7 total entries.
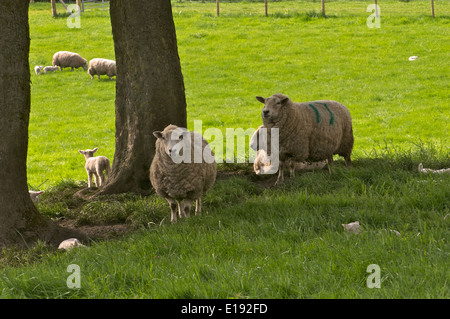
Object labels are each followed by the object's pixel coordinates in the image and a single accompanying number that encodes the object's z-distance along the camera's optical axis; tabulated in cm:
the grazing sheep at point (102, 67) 4375
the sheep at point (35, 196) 1669
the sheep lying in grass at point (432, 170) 1499
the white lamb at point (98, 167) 1894
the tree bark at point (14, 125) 1209
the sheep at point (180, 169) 1314
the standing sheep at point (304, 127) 1673
